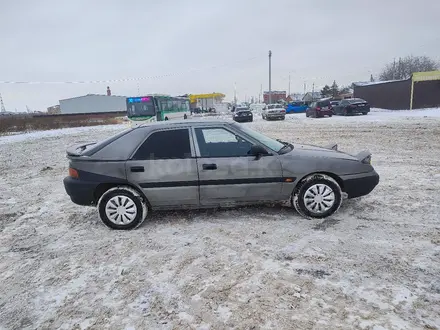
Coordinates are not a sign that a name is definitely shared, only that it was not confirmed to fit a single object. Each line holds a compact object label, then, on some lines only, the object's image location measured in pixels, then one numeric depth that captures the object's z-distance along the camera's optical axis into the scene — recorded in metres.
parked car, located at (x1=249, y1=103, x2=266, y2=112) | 50.22
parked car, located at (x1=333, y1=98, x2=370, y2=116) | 27.84
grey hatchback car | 4.23
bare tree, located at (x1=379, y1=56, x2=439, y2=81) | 70.56
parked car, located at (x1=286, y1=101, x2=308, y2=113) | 40.12
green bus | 23.23
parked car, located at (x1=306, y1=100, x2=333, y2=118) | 28.61
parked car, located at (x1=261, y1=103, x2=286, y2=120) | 29.09
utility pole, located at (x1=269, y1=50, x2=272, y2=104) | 48.26
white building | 76.31
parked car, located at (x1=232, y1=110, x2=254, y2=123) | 29.29
